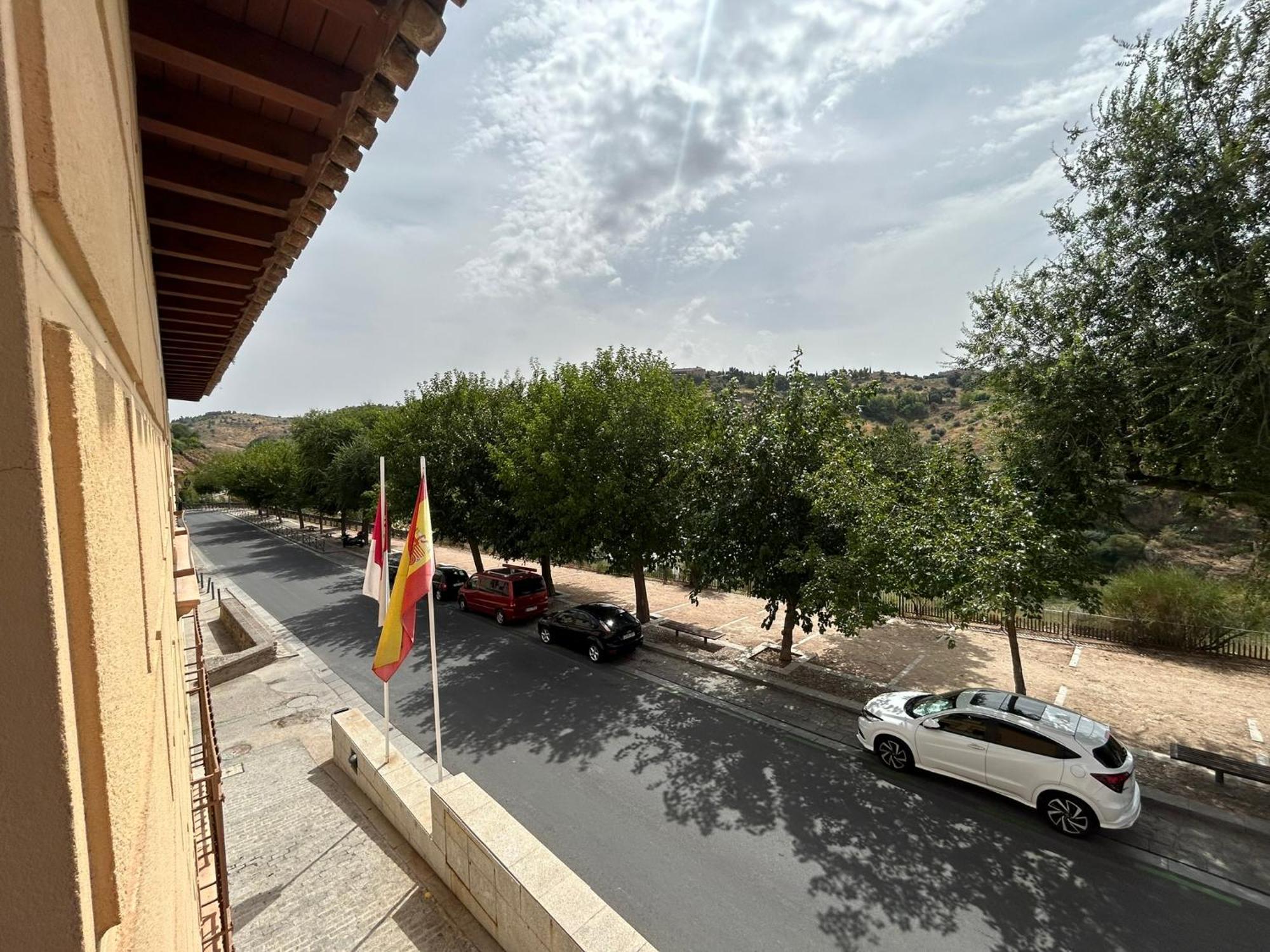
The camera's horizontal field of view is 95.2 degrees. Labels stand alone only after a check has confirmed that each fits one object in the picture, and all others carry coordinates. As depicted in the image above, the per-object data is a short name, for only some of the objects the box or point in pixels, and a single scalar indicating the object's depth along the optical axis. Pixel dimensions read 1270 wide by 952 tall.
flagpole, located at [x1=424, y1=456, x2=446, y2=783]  7.28
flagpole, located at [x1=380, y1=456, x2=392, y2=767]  8.95
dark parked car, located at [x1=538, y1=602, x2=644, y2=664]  14.27
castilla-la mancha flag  9.07
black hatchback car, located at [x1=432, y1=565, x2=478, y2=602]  20.84
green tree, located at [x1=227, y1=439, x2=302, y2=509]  40.09
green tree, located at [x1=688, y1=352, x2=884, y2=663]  11.45
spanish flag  7.56
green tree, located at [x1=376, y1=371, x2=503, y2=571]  20.28
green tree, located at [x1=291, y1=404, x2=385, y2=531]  29.23
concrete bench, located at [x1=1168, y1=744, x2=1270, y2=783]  8.05
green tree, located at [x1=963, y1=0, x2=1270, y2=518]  7.88
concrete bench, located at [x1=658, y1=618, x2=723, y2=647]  14.96
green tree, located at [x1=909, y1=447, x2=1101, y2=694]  8.88
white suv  7.49
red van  17.58
